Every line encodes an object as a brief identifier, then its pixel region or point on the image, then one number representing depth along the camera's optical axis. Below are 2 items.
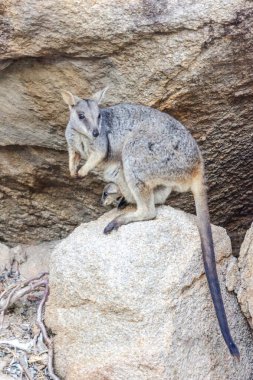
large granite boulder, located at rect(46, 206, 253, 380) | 10.40
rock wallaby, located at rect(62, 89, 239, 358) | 11.25
